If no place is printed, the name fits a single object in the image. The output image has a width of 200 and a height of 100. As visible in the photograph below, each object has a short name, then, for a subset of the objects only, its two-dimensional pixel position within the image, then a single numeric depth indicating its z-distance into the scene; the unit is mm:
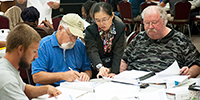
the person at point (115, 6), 7352
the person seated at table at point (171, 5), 6291
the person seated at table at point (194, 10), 6762
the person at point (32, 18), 3414
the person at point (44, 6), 4926
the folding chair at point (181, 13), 5945
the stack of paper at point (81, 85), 1764
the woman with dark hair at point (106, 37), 2430
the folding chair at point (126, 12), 6590
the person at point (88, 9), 3827
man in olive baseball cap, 2107
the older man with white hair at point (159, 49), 2264
